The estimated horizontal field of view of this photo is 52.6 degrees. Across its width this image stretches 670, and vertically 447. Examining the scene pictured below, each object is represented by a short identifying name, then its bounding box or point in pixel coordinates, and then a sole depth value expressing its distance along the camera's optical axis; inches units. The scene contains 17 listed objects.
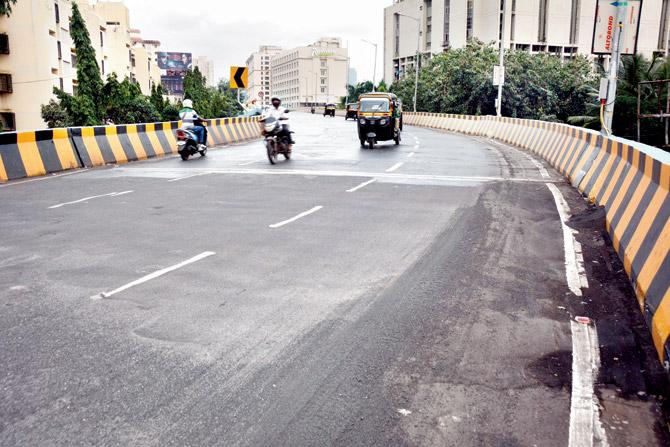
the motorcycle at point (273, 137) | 756.6
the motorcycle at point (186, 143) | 813.9
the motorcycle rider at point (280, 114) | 768.3
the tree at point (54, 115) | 1763.0
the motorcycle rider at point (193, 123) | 815.7
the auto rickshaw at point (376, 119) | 1042.7
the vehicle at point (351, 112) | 2722.4
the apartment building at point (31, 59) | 1846.7
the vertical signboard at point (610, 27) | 578.9
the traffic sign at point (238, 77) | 1225.4
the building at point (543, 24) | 4065.0
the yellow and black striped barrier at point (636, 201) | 208.8
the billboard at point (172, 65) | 6584.6
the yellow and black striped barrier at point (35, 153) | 611.8
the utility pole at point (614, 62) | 570.6
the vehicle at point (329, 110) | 3494.1
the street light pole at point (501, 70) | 1455.5
